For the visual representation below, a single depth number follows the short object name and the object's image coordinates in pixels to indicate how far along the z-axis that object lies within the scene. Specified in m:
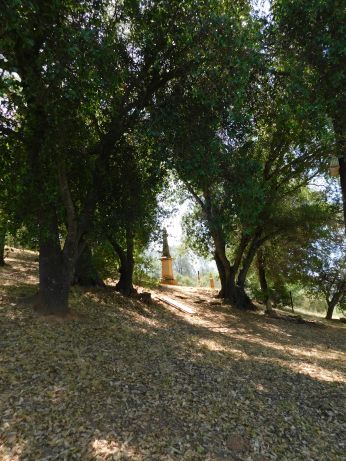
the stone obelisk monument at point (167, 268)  19.77
